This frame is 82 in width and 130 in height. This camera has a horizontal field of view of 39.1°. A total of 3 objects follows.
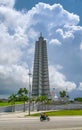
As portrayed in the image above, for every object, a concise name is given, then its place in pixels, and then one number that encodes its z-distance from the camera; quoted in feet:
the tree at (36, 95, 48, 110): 161.83
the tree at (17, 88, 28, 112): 135.40
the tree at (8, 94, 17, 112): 135.79
